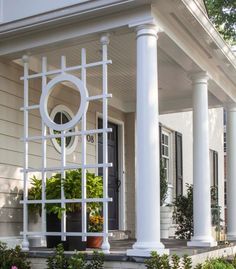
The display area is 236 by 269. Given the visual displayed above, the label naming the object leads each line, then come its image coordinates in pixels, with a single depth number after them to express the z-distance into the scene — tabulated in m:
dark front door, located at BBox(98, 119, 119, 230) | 10.21
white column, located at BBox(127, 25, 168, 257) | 5.51
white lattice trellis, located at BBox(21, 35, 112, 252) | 5.91
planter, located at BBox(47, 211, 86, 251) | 6.15
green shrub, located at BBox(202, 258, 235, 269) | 6.32
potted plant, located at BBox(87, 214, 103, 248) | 7.07
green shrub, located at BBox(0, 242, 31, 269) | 5.88
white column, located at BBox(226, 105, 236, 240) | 9.47
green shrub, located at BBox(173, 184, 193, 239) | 9.71
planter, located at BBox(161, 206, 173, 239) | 10.23
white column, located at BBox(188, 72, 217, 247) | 7.48
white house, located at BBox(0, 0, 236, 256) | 5.75
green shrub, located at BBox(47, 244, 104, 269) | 5.43
